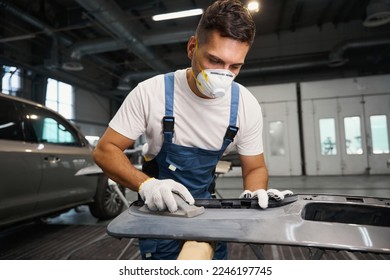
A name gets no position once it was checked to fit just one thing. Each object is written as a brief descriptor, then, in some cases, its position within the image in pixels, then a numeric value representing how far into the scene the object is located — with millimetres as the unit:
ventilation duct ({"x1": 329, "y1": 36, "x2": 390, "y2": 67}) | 6433
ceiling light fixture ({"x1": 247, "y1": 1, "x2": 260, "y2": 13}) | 4578
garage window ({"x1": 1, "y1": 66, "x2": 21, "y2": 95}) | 5211
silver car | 1859
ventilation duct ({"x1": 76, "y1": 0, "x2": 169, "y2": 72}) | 4305
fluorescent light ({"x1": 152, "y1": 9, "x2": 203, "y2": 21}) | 4661
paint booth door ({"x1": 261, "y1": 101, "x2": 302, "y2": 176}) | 6516
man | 899
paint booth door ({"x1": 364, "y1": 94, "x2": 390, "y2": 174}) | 4863
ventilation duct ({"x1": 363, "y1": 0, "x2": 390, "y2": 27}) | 4785
